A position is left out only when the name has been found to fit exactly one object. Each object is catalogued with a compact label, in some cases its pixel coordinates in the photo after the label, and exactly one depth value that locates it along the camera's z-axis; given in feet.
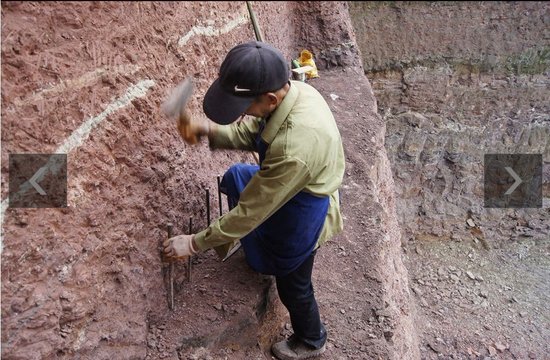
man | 6.37
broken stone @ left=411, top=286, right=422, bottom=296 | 24.44
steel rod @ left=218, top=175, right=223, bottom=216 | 9.35
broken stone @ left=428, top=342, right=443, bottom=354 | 19.20
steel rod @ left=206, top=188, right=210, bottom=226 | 9.22
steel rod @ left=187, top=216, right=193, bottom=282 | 8.88
